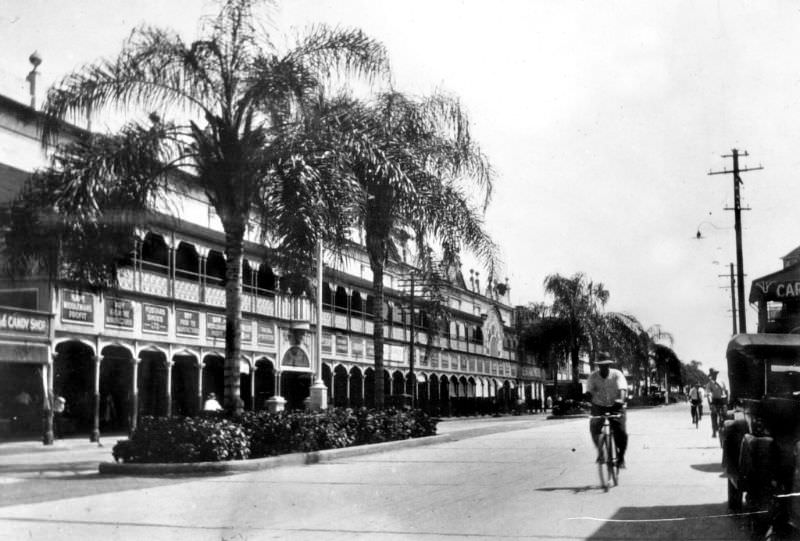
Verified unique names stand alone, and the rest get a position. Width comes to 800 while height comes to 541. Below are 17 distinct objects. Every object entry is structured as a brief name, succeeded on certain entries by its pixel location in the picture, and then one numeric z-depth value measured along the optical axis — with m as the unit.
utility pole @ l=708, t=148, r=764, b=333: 38.46
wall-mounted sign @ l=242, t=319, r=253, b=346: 31.99
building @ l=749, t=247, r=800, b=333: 9.43
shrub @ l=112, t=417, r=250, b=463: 14.03
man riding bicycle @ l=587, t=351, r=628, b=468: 11.47
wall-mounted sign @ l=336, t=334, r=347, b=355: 39.97
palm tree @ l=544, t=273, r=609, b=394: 54.47
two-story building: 22.72
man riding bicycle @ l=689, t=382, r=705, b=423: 29.42
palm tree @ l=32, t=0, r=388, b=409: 15.13
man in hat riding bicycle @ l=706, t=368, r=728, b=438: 21.22
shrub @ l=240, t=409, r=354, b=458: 15.34
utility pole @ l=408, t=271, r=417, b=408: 42.13
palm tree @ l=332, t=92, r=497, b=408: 19.08
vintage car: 6.59
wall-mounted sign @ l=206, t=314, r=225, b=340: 29.95
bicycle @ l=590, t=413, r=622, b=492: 11.04
